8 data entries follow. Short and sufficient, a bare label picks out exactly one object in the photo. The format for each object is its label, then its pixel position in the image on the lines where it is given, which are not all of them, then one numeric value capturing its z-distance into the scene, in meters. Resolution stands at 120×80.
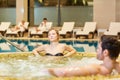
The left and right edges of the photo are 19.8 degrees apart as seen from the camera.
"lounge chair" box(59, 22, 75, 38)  14.07
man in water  2.89
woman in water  5.81
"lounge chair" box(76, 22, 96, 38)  13.61
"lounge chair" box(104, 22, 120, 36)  13.35
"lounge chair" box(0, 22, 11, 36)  15.41
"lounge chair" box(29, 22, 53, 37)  14.30
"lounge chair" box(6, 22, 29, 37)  14.62
